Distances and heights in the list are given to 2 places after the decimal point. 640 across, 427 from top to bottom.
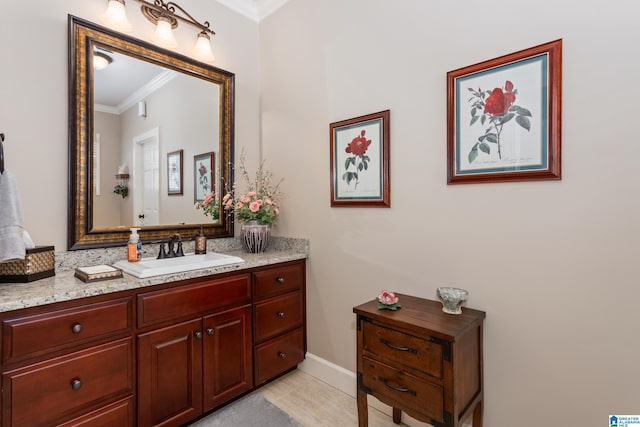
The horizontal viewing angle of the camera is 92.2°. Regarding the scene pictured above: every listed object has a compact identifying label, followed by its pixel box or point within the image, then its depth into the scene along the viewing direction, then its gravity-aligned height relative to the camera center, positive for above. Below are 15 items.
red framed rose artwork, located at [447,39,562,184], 1.32 +0.44
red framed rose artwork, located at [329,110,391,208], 1.88 +0.33
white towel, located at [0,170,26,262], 1.32 -0.04
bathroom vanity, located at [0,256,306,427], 1.23 -0.66
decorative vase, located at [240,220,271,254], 2.31 -0.17
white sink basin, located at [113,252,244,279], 1.59 -0.30
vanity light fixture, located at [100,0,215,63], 1.79 +1.23
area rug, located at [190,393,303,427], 1.79 -1.22
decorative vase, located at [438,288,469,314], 1.47 -0.42
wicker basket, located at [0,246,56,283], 1.43 -0.25
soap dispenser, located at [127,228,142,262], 1.86 -0.21
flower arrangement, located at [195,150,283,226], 2.33 +0.10
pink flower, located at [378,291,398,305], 1.56 -0.44
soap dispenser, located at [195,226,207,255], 2.20 -0.23
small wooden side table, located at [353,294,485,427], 1.28 -0.68
